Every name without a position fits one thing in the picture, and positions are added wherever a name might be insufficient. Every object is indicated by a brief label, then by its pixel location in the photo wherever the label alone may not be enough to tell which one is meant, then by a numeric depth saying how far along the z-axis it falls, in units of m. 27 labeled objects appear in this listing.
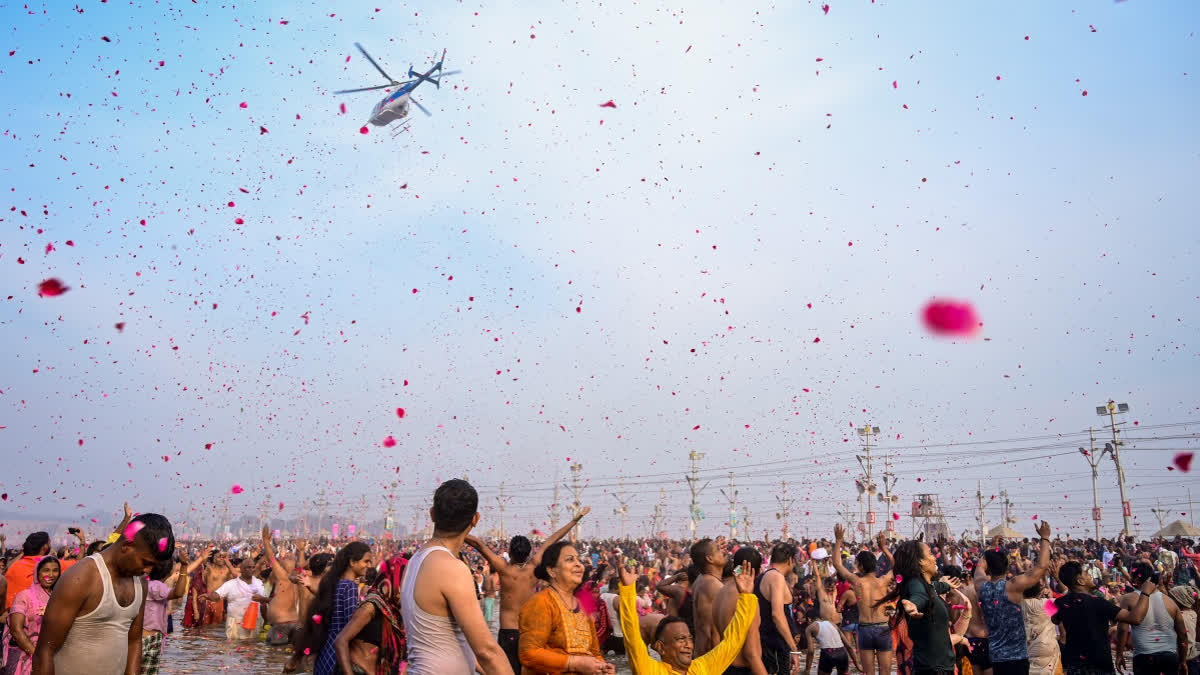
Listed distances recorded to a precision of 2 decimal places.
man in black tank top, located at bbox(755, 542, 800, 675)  8.03
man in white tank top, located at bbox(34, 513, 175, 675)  3.96
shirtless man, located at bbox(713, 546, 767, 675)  5.96
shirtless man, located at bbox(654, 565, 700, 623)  8.02
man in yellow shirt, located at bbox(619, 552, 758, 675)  4.64
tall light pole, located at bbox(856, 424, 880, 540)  56.02
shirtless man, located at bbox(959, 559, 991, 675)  8.63
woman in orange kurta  4.46
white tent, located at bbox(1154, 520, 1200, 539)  36.19
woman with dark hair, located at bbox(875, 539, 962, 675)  6.98
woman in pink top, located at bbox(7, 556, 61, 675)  7.00
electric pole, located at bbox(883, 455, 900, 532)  57.12
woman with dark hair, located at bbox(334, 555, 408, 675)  5.22
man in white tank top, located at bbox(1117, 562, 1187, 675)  8.56
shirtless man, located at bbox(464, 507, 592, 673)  7.61
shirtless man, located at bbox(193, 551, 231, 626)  15.62
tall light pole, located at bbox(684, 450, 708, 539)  77.39
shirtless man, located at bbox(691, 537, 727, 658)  6.69
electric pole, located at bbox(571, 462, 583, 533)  83.98
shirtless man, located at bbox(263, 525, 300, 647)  9.58
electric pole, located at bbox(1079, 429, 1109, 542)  47.46
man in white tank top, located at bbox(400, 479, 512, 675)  3.57
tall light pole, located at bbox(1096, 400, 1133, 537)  45.56
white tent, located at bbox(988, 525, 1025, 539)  43.62
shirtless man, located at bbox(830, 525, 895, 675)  8.89
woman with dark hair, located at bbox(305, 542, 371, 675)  5.88
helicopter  39.19
